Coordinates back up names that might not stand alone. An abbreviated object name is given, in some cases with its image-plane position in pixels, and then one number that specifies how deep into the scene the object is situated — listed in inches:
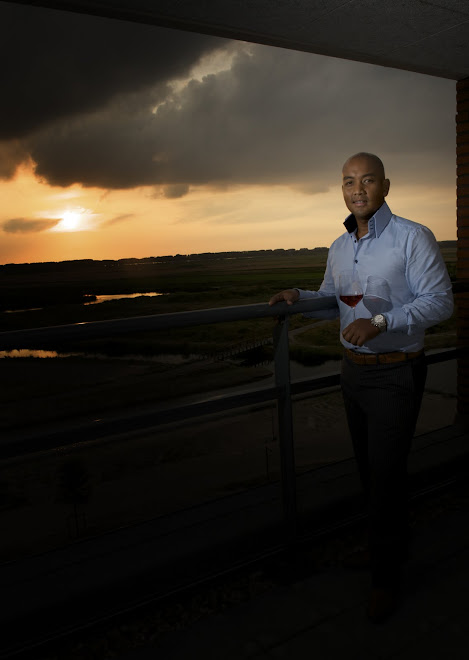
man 67.2
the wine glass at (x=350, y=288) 73.0
